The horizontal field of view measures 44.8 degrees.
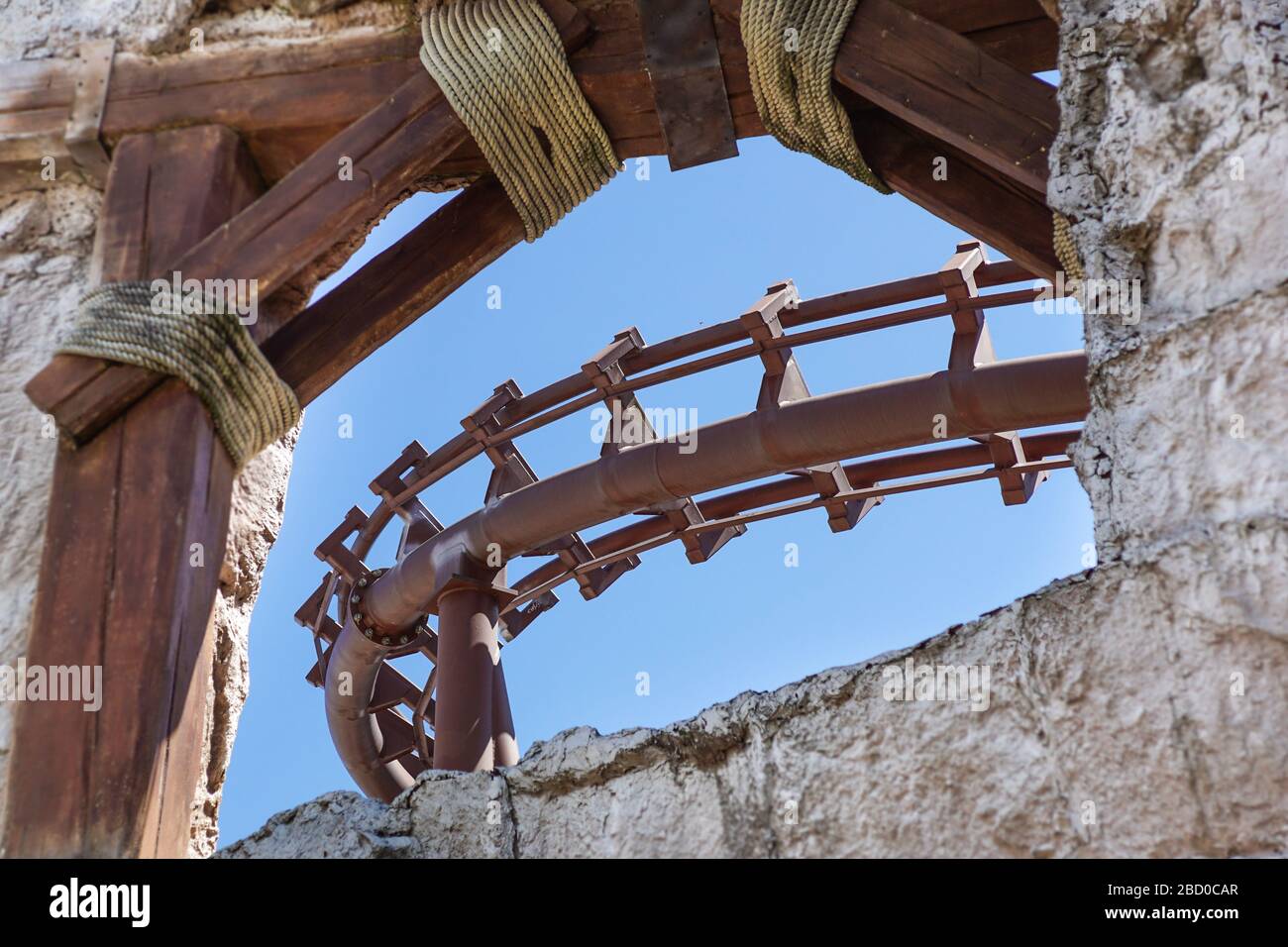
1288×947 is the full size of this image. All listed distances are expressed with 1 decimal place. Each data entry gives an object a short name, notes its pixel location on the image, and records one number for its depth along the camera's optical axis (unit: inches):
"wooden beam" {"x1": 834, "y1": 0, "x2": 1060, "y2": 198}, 122.8
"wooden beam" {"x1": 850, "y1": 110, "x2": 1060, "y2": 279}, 139.3
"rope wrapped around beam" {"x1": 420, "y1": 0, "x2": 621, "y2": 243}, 137.6
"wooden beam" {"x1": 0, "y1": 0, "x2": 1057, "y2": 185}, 140.8
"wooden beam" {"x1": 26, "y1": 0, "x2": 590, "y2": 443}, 134.7
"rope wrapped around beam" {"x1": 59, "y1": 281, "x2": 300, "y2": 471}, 127.8
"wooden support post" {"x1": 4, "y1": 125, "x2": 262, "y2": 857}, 112.1
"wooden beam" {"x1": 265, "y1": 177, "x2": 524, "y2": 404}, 142.5
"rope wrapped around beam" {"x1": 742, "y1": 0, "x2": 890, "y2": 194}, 131.7
